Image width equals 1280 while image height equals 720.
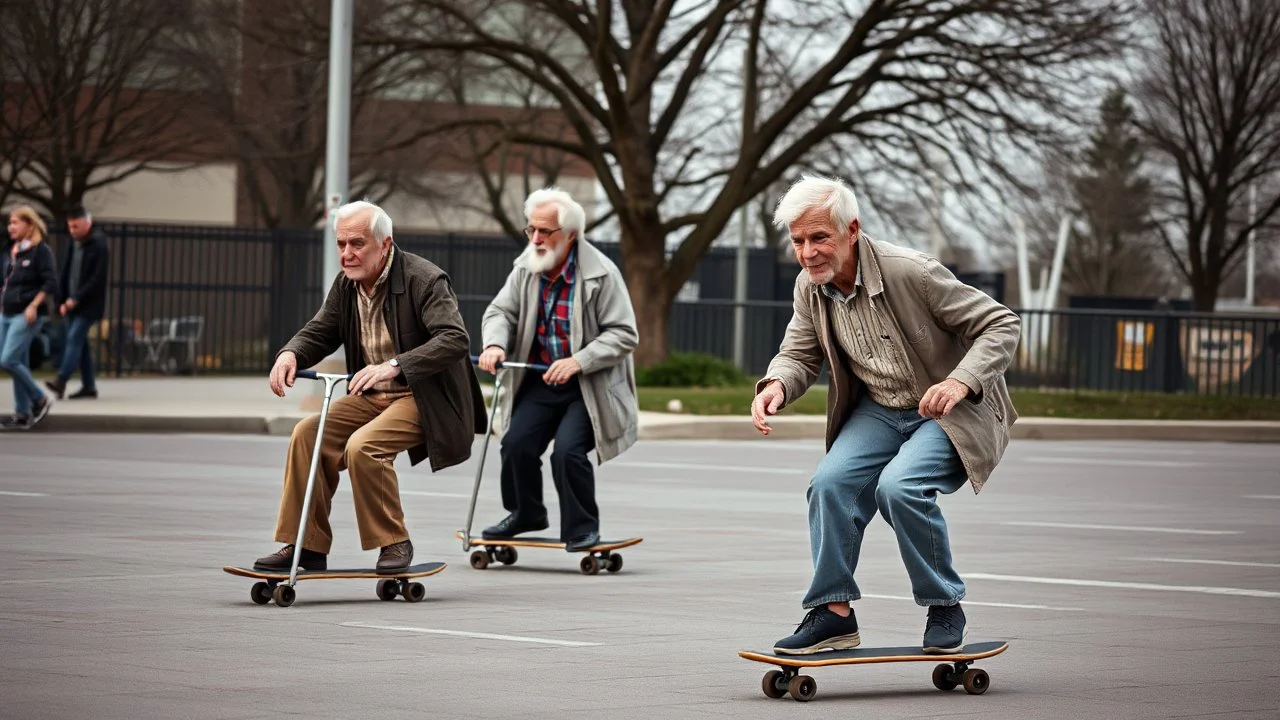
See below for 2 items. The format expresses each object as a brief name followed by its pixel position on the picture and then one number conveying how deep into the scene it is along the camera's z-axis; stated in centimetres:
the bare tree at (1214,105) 3744
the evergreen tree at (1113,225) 2812
